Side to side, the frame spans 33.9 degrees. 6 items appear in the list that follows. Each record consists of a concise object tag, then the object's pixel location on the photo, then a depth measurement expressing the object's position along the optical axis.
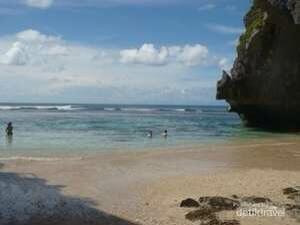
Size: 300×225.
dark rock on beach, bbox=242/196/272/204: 11.91
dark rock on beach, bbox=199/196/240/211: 11.16
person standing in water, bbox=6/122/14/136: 33.22
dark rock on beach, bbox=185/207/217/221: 10.34
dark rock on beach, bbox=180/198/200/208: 11.55
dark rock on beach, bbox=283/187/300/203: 12.39
